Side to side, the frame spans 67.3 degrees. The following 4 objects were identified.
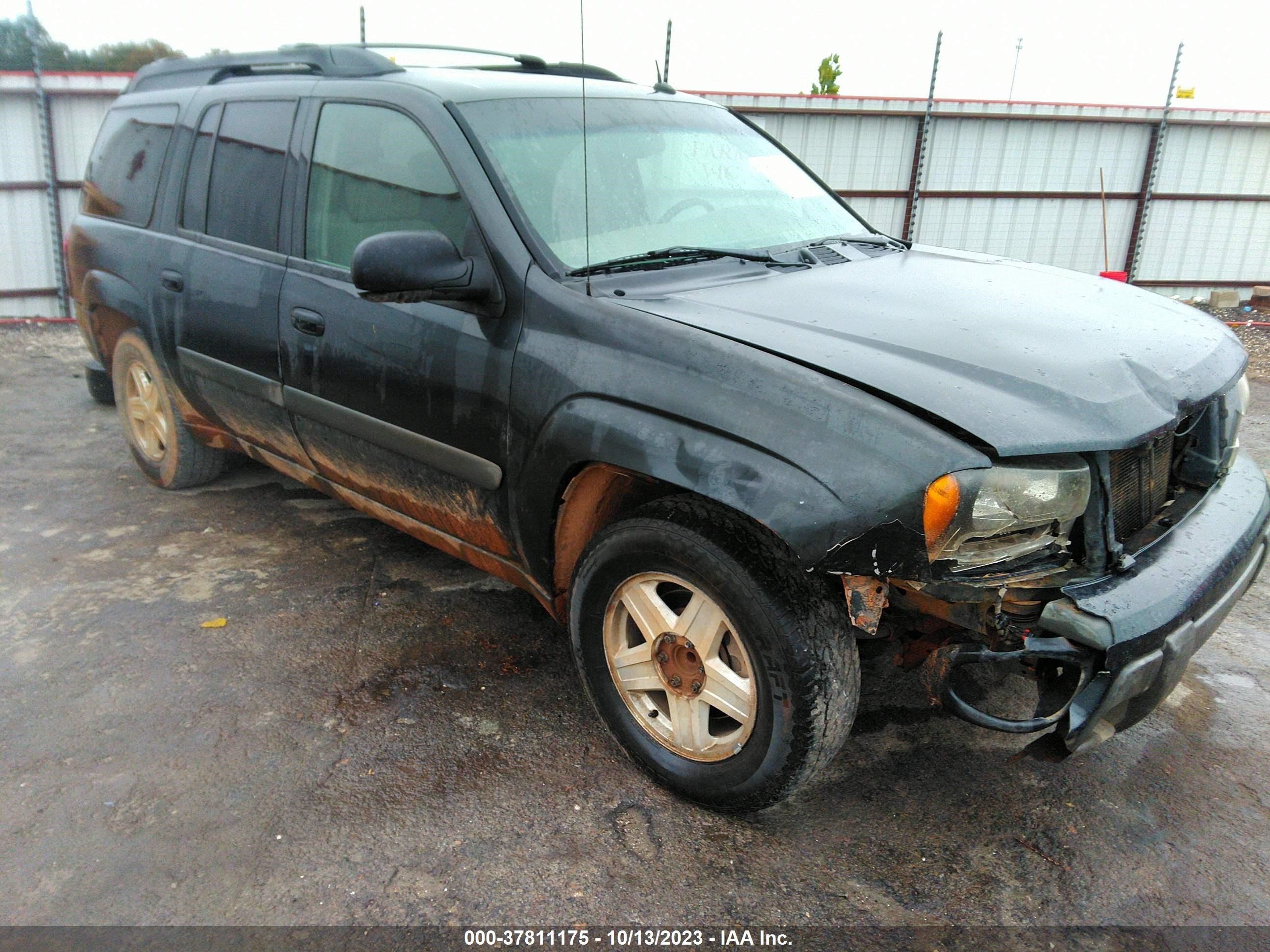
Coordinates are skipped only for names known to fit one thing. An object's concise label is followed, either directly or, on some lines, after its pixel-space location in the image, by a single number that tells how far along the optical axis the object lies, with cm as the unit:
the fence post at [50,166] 898
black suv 204
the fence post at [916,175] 1059
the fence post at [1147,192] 1108
